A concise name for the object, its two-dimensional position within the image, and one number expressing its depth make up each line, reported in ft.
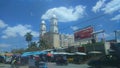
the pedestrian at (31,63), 27.24
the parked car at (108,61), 25.60
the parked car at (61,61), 48.08
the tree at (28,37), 135.33
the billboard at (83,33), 71.73
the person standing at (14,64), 33.24
